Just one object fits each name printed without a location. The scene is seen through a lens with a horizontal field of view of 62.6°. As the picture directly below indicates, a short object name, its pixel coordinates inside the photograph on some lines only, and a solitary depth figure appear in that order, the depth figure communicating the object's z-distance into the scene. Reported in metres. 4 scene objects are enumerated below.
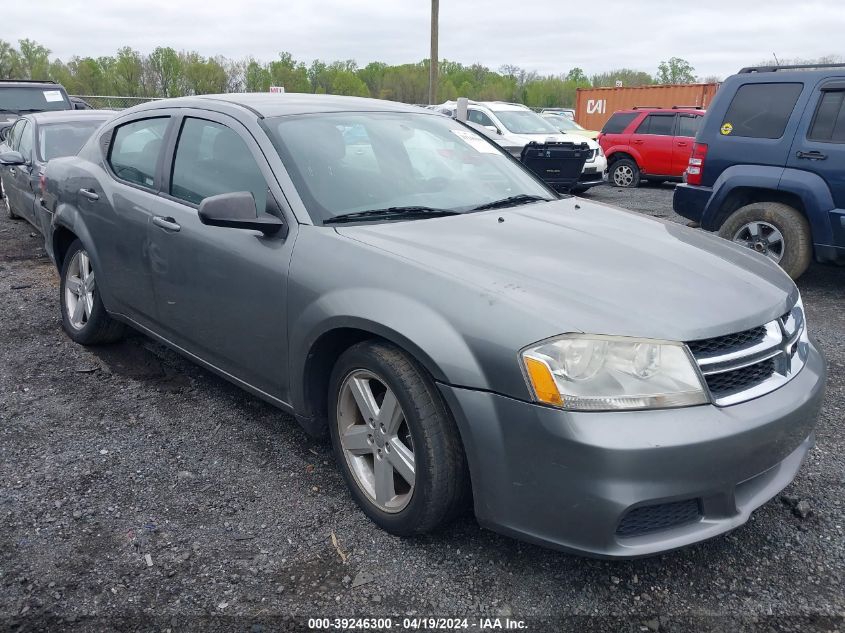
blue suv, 5.80
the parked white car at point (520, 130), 13.22
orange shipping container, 22.48
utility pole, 19.48
